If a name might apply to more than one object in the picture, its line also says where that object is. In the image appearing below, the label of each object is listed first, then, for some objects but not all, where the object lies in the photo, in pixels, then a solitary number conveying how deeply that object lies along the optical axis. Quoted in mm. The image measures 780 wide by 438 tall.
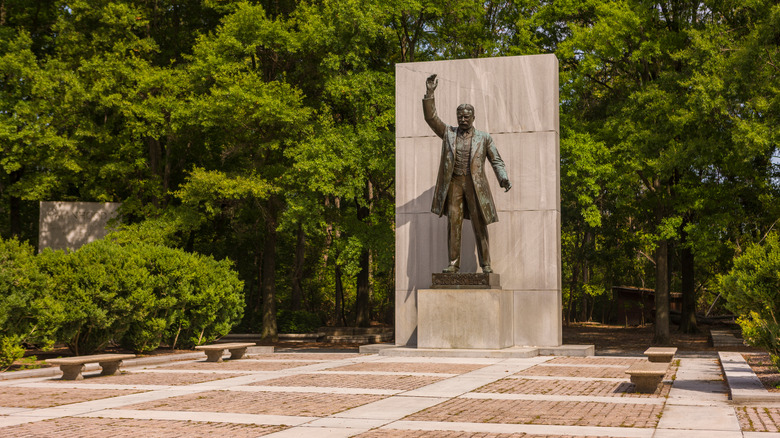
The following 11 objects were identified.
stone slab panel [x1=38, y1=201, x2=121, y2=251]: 25688
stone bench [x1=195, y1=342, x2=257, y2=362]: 16283
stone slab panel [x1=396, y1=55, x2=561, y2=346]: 18172
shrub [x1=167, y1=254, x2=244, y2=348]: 19594
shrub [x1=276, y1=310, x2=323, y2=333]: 33594
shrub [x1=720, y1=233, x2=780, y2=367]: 10930
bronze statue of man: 16750
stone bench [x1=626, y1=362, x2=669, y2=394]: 10188
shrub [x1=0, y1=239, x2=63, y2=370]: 14211
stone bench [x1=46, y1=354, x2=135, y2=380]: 12859
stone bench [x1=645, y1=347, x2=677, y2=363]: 12266
